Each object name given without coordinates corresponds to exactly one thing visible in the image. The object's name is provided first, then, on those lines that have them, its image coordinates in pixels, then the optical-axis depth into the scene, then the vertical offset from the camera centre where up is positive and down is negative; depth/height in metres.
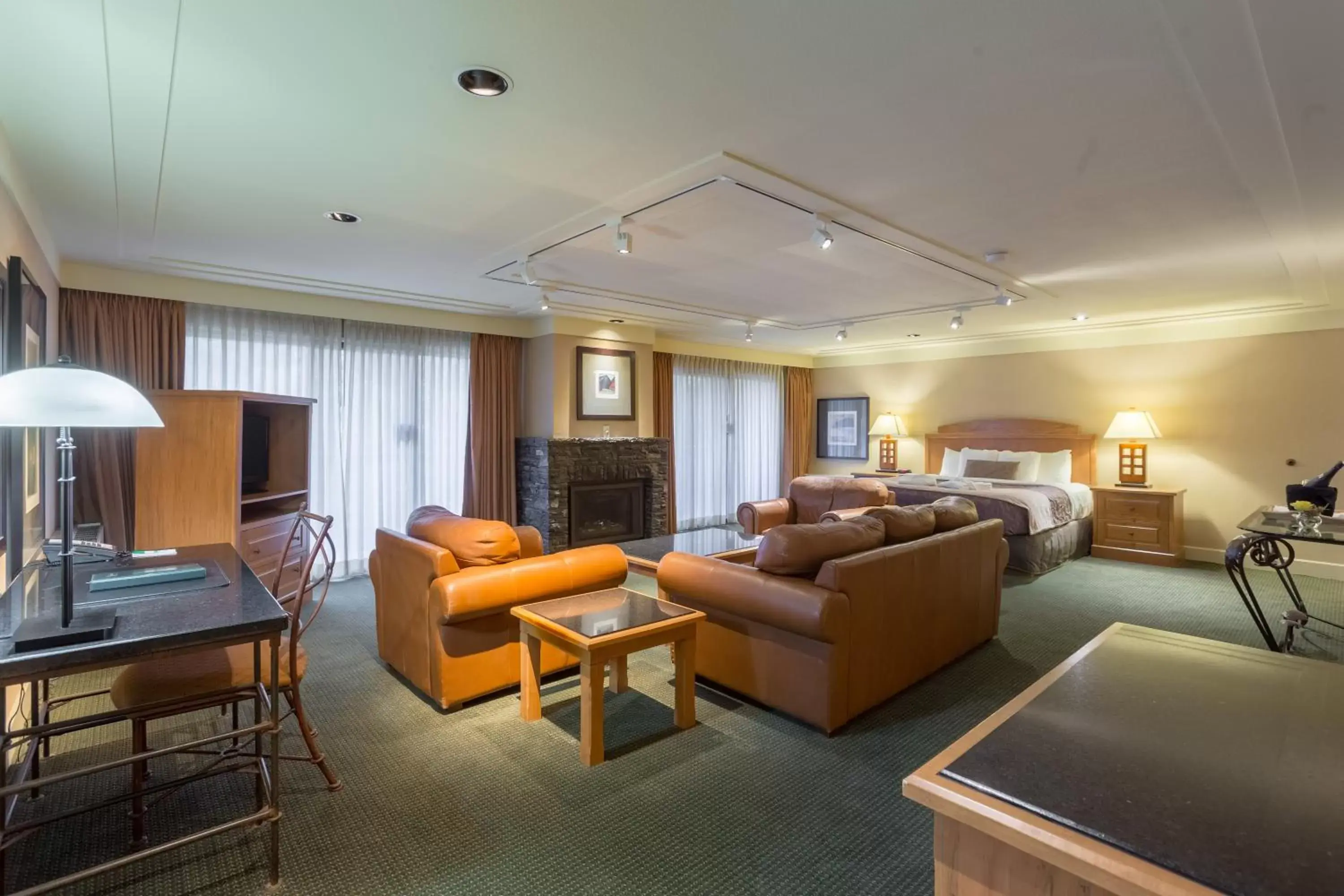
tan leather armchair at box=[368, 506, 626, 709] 2.82 -0.70
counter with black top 0.67 -0.44
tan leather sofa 2.64 -0.76
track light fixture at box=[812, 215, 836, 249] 3.26 +1.07
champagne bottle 3.88 -0.22
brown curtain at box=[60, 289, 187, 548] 4.18 +0.55
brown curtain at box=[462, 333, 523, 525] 6.20 +0.11
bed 5.54 -0.48
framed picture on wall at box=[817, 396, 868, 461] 8.95 +0.20
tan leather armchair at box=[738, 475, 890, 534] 6.29 -0.61
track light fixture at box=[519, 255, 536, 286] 4.27 +1.17
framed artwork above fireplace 6.49 +0.60
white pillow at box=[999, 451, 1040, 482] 6.90 -0.26
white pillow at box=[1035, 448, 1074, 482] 6.86 -0.27
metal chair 1.95 -0.79
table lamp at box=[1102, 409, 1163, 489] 6.14 +0.02
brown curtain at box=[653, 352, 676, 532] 7.63 +0.49
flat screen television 4.62 -0.10
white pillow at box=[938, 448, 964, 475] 7.54 -0.25
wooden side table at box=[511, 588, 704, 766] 2.45 -0.79
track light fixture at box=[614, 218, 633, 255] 3.38 +1.08
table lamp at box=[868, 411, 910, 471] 8.24 +0.11
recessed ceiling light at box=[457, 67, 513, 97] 2.00 +1.15
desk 1.49 -0.51
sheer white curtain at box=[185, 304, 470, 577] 4.97 +0.41
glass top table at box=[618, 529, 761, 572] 4.13 -0.78
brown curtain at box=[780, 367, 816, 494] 9.23 +0.29
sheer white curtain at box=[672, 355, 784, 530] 8.05 +0.08
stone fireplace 6.21 -0.50
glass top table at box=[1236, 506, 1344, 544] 3.29 -0.47
